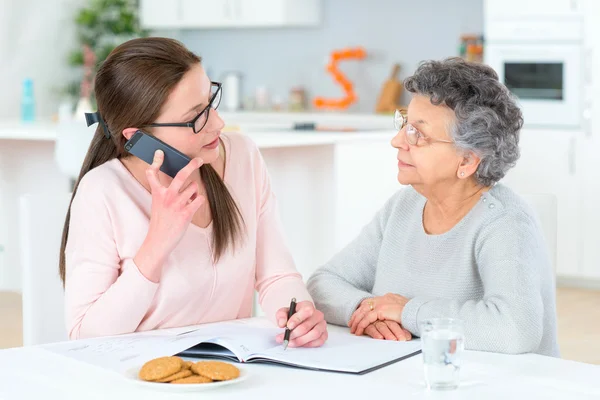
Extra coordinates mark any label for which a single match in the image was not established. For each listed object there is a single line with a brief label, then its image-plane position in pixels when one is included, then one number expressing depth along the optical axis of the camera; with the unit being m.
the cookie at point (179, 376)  2.22
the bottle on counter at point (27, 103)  7.84
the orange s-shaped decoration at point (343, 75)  8.95
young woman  2.66
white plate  2.20
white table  2.21
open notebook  2.37
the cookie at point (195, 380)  2.22
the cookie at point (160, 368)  2.22
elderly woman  2.64
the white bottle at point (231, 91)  9.72
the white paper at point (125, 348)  2.39
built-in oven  7.28
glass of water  2.22
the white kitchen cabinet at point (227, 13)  9.05
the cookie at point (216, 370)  2.23
